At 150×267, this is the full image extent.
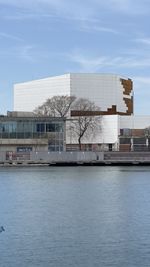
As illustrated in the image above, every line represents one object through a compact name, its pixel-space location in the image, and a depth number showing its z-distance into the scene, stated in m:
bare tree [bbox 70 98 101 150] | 188.00
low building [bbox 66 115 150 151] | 192.12
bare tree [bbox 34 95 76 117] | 186.62
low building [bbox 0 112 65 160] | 143.25
